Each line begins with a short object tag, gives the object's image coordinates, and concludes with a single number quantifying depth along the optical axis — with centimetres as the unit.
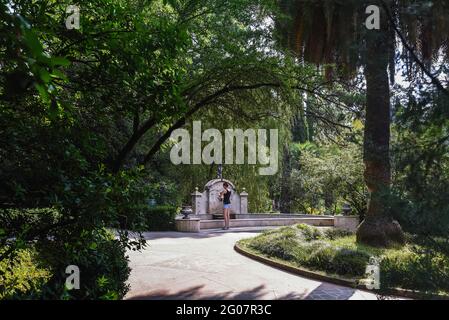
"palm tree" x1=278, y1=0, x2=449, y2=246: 400
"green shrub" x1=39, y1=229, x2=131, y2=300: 397
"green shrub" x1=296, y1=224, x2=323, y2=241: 1254
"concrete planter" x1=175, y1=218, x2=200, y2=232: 1917
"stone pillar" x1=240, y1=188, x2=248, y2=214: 2496
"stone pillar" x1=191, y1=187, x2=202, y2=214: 2342
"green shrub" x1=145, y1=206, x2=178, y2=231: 1958
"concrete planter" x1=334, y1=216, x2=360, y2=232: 1927
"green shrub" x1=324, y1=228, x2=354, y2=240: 1370
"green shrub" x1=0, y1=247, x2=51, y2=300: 392
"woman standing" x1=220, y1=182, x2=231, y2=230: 1885
